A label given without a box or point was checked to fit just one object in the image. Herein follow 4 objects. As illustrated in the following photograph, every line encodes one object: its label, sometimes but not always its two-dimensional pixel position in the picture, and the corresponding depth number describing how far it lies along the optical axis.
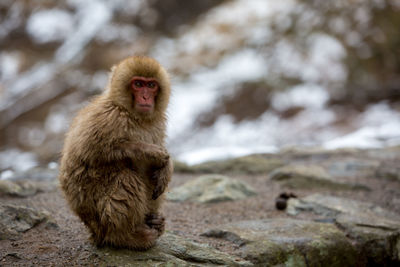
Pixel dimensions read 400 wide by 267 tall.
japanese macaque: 5.23
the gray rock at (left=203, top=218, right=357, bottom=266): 6.29
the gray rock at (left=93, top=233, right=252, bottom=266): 5.22
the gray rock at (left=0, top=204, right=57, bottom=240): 6.02
